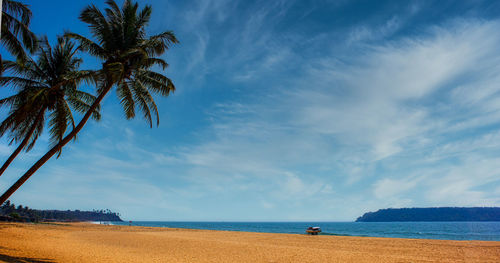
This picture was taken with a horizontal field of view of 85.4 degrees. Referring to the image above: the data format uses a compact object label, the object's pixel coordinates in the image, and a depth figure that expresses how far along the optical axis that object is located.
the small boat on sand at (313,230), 39.97
